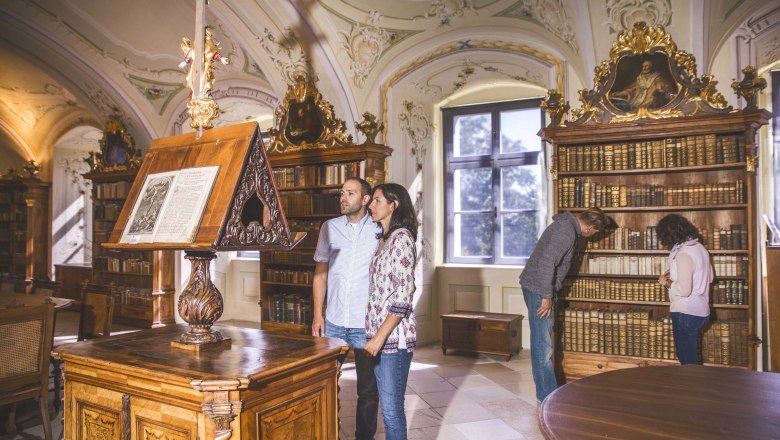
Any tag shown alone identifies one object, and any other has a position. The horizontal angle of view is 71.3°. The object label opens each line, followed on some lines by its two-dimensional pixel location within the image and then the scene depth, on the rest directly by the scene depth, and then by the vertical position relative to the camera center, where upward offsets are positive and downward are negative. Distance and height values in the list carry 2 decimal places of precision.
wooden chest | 5.91 -1.13
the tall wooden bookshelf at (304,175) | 6.14 +0.65
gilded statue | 2.01 +0.65
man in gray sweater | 4.02 -0.36
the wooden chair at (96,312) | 4.07 -0.59
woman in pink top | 4.06 -0.42
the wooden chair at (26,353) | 3.21 -0.72
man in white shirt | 2.90 -0.26
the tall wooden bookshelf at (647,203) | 4.55 +0.24
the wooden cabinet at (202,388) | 1.58 -0.49
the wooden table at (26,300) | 4.47 -0.58
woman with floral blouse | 2.39 -0.38
